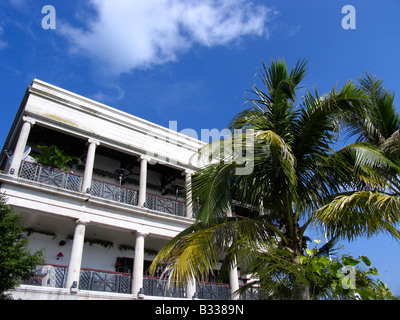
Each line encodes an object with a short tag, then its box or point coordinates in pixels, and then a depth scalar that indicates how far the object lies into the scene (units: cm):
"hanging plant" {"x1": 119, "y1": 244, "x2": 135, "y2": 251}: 1494
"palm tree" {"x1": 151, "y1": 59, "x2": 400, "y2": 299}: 556
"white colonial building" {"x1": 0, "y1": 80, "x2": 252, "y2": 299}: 1166
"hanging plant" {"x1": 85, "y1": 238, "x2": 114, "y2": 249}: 1434
